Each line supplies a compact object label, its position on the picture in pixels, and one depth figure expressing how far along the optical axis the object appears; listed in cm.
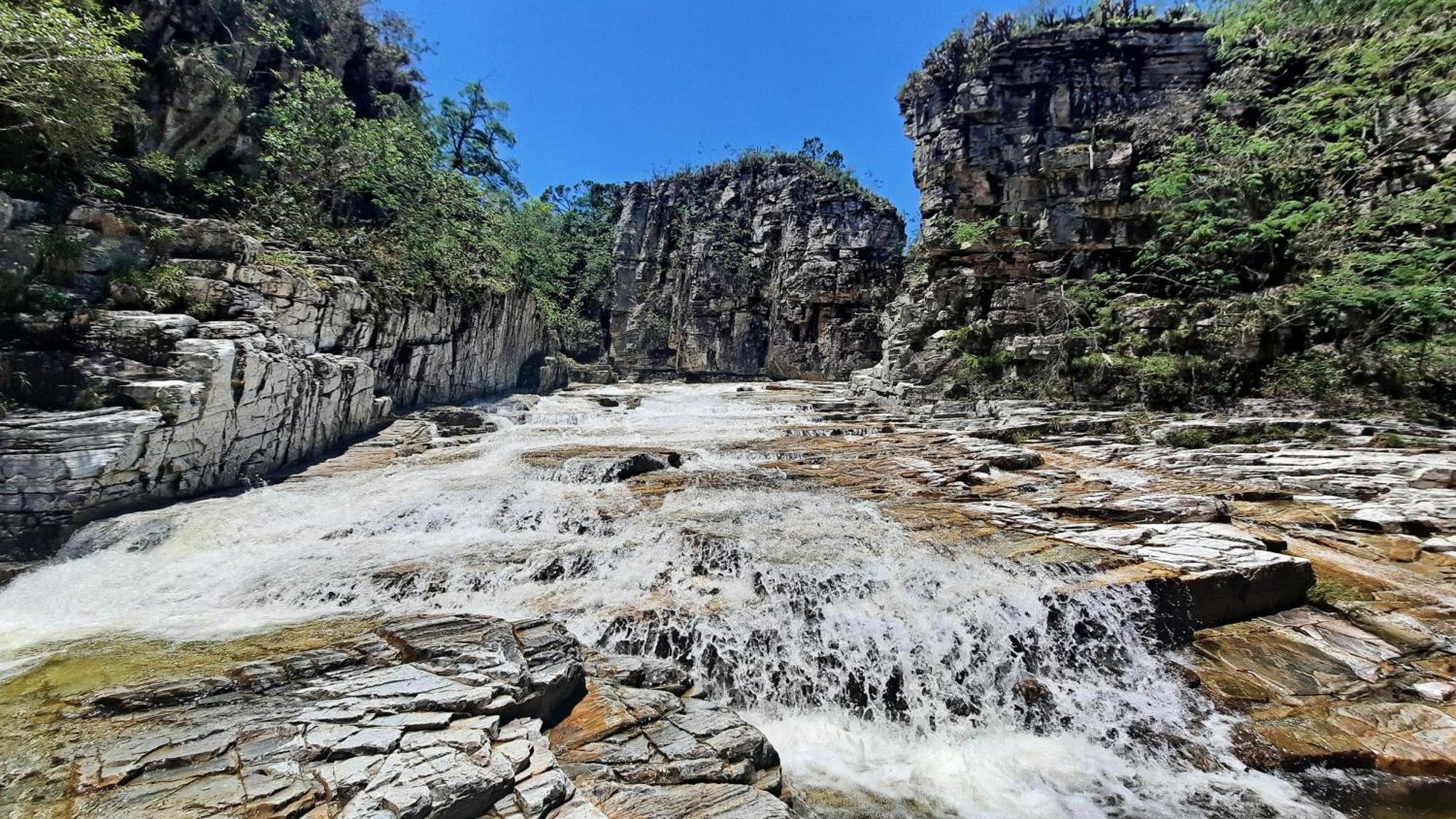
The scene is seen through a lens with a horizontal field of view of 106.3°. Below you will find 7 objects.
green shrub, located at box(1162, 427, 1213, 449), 1118
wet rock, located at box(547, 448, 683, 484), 1130
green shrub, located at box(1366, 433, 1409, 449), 923
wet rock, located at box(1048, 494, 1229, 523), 765
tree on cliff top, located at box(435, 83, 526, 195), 2941
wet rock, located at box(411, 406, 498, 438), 1627
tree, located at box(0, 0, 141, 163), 970
